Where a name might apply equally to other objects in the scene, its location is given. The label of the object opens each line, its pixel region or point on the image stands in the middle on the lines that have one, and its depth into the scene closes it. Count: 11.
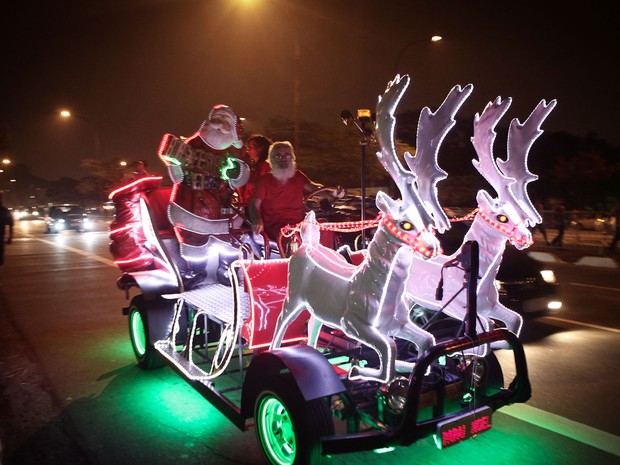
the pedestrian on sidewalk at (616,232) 15.34
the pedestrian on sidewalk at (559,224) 18.21
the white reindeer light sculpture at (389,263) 2.78
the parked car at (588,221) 18.11
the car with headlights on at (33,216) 59.07
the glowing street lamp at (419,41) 13.16
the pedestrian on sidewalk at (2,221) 11.44
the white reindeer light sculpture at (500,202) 3.40
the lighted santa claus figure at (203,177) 4.93
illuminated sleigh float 2.79
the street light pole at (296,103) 14.66
